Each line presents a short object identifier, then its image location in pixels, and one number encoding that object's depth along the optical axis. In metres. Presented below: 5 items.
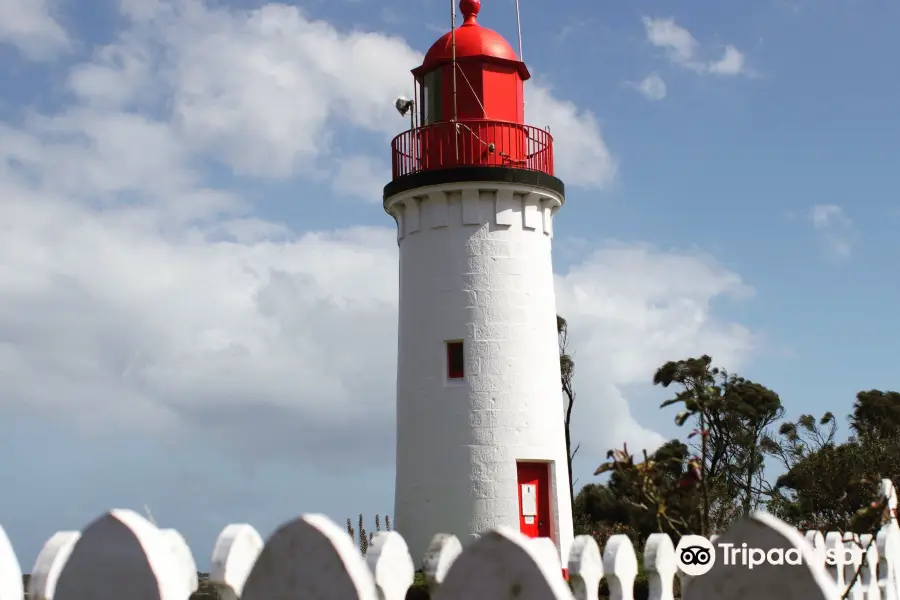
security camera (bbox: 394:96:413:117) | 17.16
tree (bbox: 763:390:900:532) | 28.72
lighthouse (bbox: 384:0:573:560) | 15.13
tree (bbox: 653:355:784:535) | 35.22
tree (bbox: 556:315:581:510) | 29.86
